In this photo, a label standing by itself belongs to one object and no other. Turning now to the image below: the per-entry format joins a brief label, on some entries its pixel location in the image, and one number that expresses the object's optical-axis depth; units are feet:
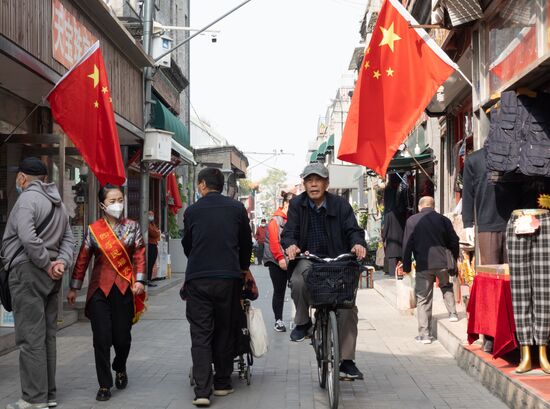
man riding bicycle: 23.53
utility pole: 58.13
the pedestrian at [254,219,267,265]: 108.99
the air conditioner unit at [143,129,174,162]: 58.23
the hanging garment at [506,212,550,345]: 21.70
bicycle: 21.59
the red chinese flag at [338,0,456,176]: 31.40
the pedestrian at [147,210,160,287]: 62.18
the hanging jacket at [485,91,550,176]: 22.62
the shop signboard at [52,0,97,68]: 37.58
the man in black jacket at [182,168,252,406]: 22.88
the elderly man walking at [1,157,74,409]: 21.57
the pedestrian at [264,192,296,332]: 36.73
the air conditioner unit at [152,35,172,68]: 60.90
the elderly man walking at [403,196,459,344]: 34.40
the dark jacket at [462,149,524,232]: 25.66
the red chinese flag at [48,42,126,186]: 34.86
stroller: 24.36
